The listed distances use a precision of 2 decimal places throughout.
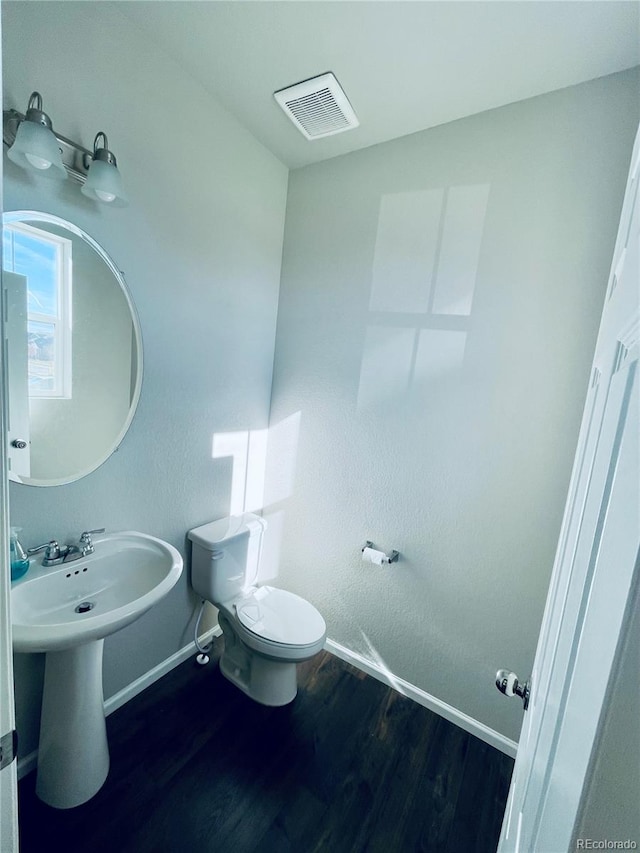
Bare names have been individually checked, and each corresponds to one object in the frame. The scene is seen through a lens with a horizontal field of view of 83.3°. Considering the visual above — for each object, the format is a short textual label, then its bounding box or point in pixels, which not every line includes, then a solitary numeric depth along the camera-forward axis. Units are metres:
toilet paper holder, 1.75
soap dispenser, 1.13
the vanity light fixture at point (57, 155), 1.00
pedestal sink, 1.17
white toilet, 1.57
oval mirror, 1.18
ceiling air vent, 1.41
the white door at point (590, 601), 0.35
